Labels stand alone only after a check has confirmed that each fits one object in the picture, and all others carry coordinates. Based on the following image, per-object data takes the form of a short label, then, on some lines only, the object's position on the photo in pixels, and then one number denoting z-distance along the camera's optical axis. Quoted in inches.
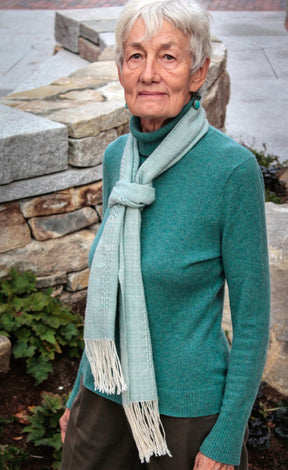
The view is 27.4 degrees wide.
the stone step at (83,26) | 244.9
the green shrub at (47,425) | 104.2
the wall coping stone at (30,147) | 117.1
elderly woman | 57.3
